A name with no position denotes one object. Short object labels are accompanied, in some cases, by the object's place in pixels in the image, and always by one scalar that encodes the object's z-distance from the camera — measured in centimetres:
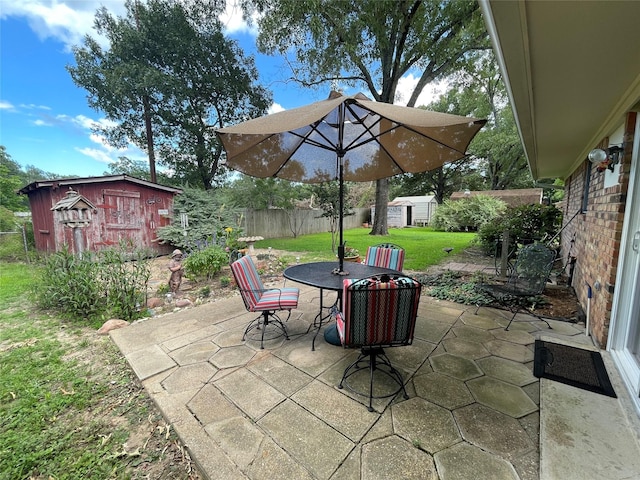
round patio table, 262
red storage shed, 732
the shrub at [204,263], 520
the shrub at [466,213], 1500
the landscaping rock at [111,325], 315
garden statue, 457
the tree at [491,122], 1222
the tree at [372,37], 899
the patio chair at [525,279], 335
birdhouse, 446
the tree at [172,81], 1028
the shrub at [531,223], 671
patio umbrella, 204
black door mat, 208
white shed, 2159
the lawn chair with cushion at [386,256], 356
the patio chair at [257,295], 274
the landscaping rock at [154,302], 398
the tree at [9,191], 1382
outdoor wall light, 247
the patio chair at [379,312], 177
